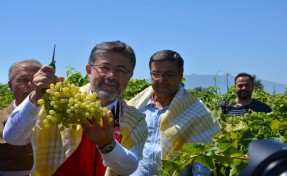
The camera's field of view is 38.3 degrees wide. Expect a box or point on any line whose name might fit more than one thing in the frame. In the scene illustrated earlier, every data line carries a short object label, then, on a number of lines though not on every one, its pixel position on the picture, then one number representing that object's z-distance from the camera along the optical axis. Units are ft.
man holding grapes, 6.86
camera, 1.96
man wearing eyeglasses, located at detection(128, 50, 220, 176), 12.14
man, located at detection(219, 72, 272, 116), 20.86
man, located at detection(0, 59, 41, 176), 9.80
